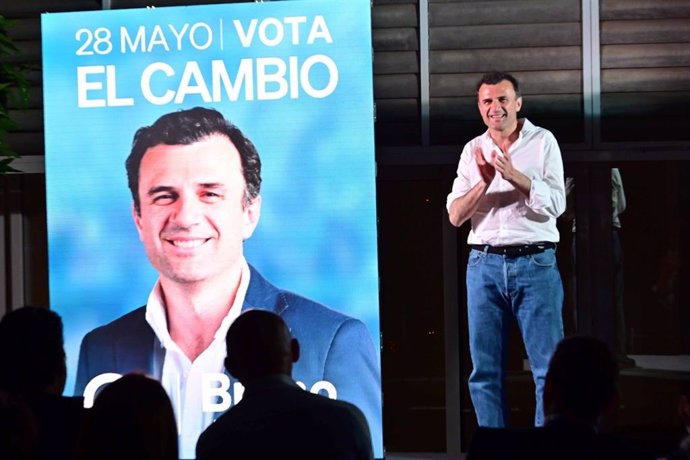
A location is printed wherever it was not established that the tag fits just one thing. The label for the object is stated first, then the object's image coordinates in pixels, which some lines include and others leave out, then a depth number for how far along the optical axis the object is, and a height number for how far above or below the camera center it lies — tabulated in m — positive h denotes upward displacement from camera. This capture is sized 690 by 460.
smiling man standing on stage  13.23 -0.29
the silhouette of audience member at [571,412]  6.02 -0.57
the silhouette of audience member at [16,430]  5.14 -0.51
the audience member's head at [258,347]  6.89 -0.45
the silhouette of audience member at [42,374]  6.61 -0.51
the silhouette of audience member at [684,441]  5.99 -0.64
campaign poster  12.95 +0.32
